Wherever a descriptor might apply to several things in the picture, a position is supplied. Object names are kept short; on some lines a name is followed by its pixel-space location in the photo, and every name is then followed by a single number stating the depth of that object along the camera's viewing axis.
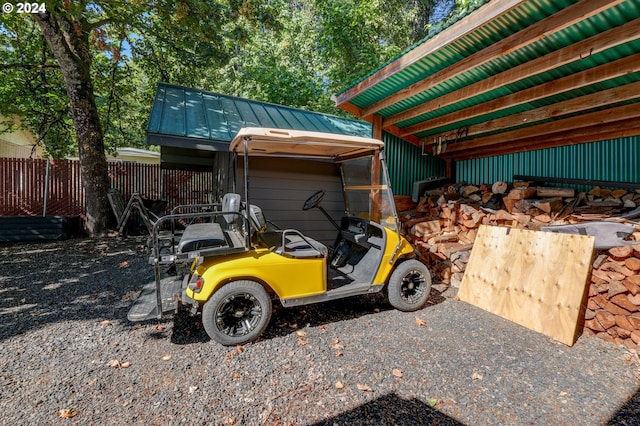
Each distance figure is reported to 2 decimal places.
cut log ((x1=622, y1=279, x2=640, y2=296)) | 2.78
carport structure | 2.72
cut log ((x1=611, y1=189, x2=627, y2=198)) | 4.06
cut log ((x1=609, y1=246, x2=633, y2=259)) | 2.94
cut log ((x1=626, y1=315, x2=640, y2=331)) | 2.73
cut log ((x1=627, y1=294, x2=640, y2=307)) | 2.76
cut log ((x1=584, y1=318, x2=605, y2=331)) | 3.00
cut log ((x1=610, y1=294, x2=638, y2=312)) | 2.79
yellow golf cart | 2.66
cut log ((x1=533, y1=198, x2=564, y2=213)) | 4.24
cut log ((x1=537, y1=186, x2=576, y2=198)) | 4.42
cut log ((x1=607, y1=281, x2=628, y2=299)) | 2.87
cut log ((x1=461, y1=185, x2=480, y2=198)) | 5.41
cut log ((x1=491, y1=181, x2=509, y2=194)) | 5.04
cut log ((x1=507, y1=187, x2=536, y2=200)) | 4.58
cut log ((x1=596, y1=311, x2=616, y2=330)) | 2.91
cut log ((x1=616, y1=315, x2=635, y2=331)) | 2.78
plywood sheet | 3.01
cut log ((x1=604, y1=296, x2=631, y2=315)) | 2.85
